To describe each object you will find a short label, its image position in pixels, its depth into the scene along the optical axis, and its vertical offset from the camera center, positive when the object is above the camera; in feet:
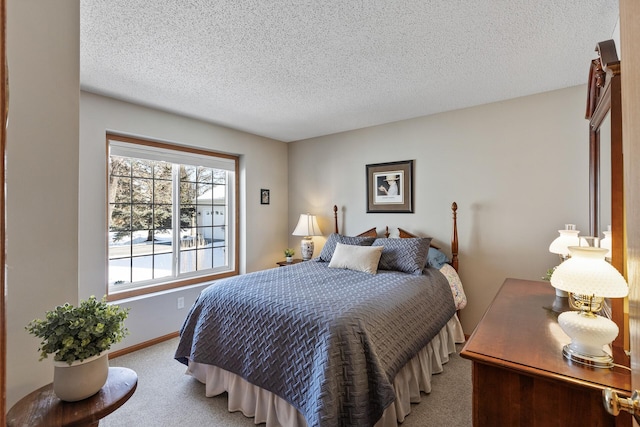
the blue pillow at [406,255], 9.23 -1.38
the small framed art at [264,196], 14.24 +0.89
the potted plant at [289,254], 13.89 -1.94
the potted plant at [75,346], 3.09 -1.43
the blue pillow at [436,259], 10.05 -1.62
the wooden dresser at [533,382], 3.16 -1.97
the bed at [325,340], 5.09 -2.70
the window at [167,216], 10.01 -0.05
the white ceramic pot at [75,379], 3.10 -1.78
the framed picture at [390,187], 11.60 +1.09
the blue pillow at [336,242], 10.89 -1.11
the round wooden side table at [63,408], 2.91 -2.06
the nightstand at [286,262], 13.64 -2.33
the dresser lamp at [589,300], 3.34 -1.13
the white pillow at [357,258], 9.37 -1.50
